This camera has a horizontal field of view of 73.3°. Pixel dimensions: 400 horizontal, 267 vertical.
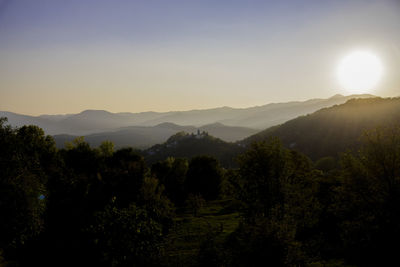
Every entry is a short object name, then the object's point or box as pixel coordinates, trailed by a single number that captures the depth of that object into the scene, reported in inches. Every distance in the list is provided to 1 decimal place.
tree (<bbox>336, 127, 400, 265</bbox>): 852.6
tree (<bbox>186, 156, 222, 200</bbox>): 3395.7
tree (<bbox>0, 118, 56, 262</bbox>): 1153.4
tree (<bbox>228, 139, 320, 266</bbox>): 1233.4
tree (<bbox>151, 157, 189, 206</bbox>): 3198.8
